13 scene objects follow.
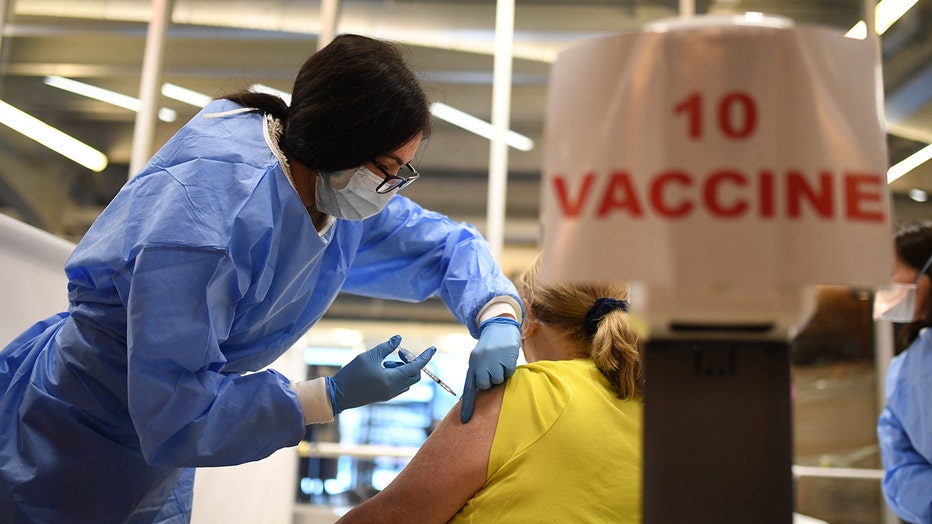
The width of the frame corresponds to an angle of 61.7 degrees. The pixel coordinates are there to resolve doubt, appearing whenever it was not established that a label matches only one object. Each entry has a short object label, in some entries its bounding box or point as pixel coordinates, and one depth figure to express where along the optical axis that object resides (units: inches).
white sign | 25.9
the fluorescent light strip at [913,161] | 160.6
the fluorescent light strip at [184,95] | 182.1
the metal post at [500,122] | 156.0
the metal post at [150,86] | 161.3
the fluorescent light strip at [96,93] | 181.0
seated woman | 48.2
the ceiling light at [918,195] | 162.1
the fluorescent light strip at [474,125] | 185.8
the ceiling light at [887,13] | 162.1
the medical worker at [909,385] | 96.0
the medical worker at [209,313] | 47.1
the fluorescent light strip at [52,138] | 170.7
